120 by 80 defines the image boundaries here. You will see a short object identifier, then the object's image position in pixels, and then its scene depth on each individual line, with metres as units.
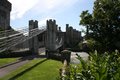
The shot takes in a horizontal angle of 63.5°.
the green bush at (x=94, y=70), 1.40
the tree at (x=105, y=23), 7.78
